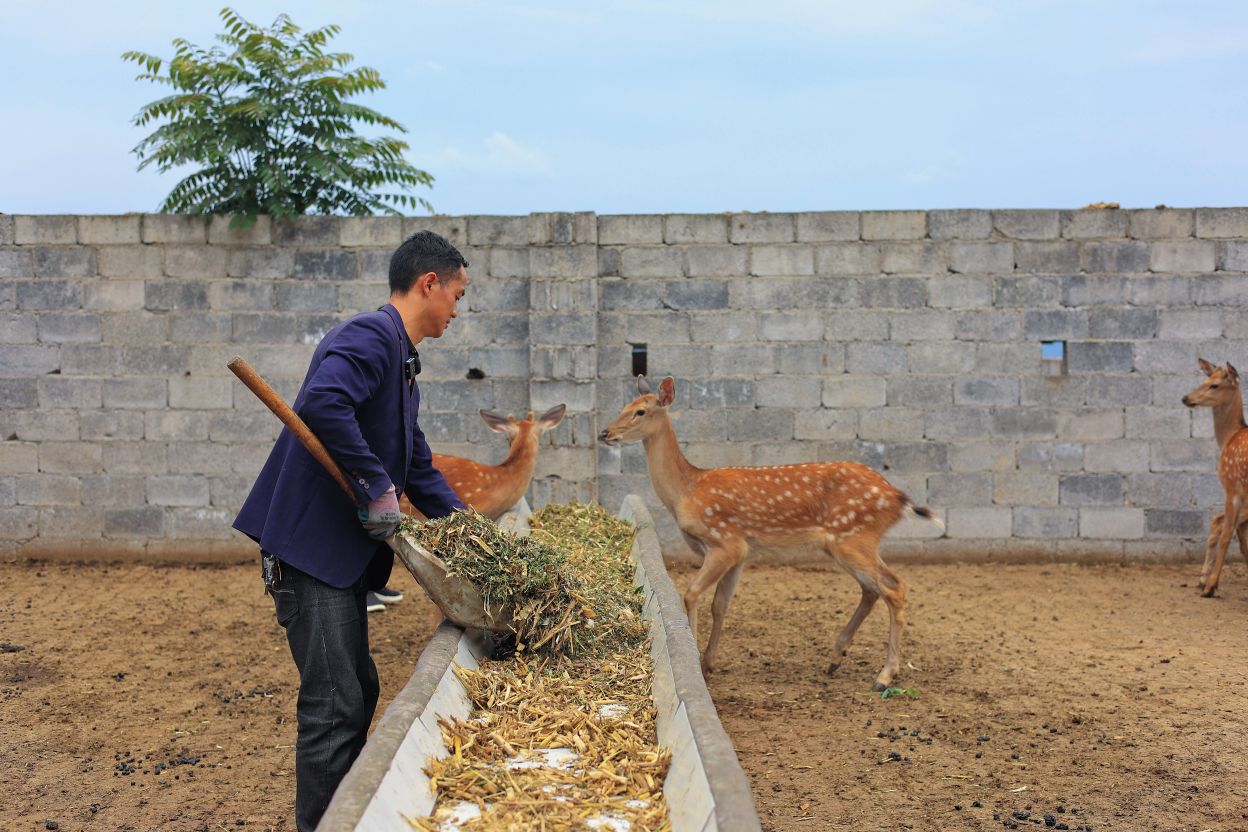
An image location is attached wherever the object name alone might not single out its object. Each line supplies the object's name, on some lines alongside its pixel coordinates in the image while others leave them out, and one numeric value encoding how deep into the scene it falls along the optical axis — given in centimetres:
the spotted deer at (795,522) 645
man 353
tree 970
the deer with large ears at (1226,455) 809
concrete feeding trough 241
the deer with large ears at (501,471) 700
